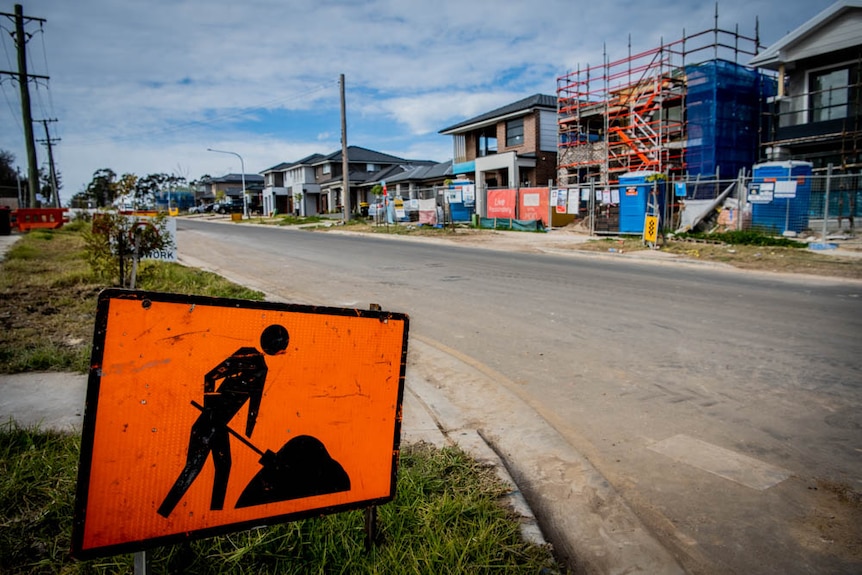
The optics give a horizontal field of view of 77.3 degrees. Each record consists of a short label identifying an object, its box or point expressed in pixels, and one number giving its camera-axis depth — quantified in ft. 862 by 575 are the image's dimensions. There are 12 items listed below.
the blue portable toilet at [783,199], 55.57
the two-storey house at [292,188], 210.38
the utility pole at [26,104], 93.76
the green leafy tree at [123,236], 25.58
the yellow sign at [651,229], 56.08
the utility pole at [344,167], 115.75
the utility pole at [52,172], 157.07
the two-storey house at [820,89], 67.26
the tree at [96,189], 342.64
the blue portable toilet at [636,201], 65.82
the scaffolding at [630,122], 84.74
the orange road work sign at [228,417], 5.74
